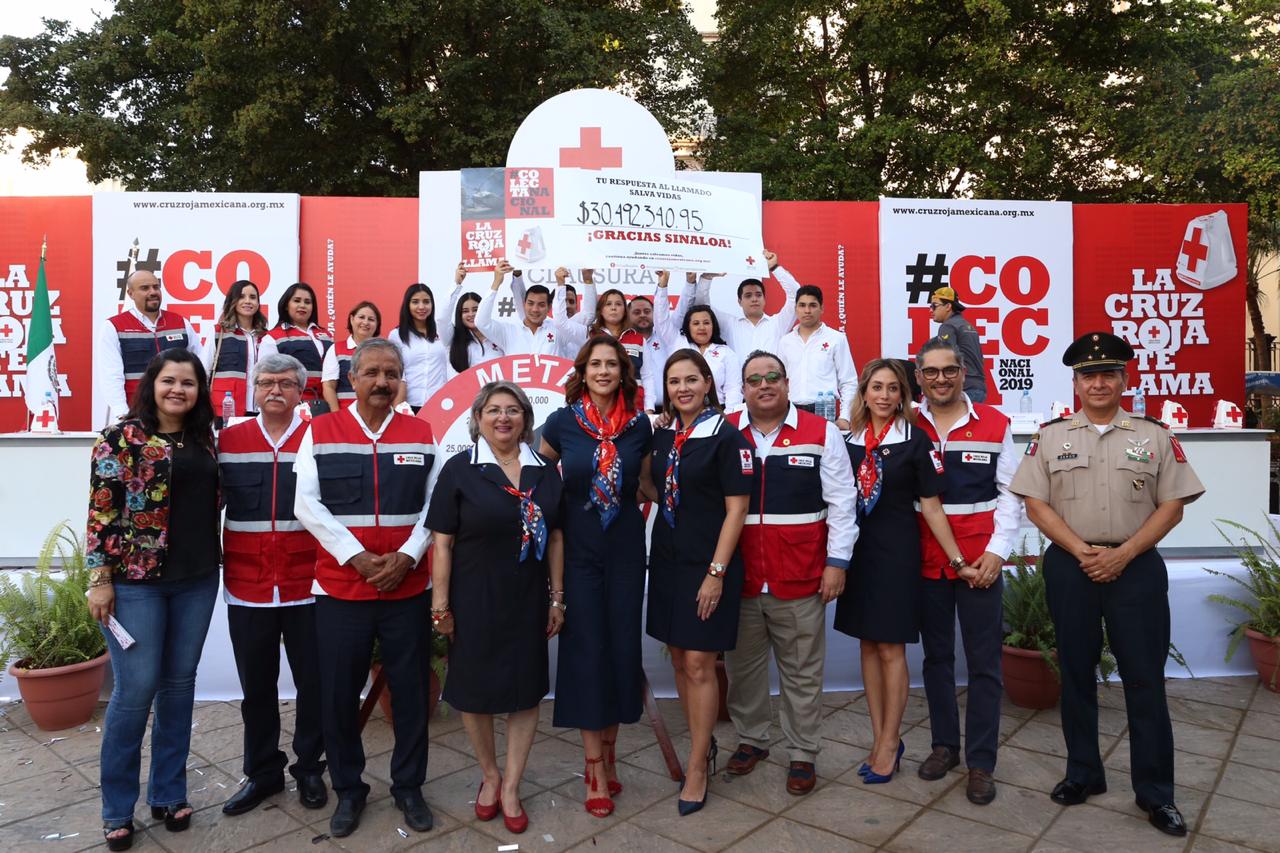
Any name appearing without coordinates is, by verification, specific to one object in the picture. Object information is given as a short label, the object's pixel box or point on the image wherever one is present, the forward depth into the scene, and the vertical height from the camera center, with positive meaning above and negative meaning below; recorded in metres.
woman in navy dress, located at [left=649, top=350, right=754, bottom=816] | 3.11 -0.41
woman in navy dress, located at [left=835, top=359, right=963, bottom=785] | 3.29 -0.41
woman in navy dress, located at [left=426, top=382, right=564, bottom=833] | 2.95 -0.48
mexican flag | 6.49 +0.68
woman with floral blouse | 2.83 -0.45
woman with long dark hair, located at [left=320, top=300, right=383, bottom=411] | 5.36 +0.46
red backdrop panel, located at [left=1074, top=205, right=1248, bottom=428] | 10.12 +1.61
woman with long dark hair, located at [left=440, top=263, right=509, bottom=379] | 5.68 +0.61
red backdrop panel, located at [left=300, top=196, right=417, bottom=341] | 9.01 +1.91
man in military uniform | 2.98 -0.40
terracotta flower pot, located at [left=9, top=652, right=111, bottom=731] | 3.97 -1.22
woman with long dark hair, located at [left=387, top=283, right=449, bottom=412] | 5.55 +0.53
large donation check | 4.80 +1.16
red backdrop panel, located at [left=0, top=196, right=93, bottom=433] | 8.98 +1.52
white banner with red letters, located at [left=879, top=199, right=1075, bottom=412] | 9.66 +1.66
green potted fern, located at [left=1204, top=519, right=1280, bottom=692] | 4.42 -0.96
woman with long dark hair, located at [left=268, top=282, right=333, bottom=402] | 5.44 +0.60
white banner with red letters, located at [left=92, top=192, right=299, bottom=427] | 8.75 +1.90
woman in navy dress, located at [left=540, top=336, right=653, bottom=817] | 3.09 -0.48
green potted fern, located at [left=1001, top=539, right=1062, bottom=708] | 4.10 -1.05
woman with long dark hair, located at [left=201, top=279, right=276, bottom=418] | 5.37 +0.53
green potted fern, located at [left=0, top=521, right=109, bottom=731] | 4.00 -1.03
